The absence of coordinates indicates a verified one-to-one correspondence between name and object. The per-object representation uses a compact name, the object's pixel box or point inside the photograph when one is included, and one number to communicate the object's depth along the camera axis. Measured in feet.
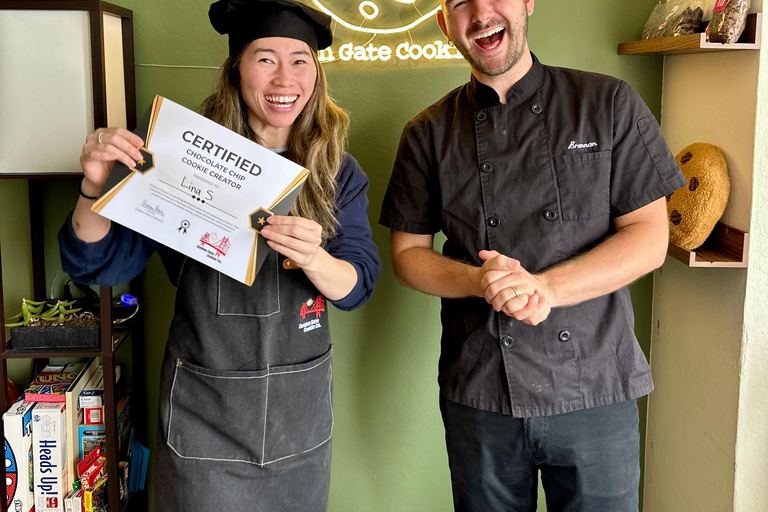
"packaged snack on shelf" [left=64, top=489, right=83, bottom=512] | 6.52
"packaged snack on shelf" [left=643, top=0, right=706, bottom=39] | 6.26
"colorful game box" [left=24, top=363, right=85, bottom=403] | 6.55
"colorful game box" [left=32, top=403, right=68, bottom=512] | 6.45
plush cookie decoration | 6.07
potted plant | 6.41
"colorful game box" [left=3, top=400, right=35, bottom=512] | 6.42
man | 5.39
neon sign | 7.04
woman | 5.21
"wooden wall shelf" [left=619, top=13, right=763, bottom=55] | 5.66
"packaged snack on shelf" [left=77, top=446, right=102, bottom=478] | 6.64
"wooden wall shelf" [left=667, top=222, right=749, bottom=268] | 5.94
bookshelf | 5.93
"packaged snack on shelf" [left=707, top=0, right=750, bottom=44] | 5.69
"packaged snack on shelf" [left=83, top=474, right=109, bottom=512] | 6.57
